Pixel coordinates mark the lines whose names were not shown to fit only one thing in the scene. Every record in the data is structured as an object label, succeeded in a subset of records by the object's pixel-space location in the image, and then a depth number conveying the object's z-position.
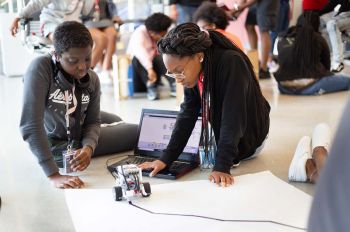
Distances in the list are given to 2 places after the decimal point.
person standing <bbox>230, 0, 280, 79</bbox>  4.24
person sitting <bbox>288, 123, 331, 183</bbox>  1.76
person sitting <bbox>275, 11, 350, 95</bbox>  3.62
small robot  1.46
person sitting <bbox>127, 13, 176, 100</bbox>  3.53
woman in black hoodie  1.59
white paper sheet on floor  1.28
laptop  1.96
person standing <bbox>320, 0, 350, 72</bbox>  4.33
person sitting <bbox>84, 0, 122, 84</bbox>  3.98
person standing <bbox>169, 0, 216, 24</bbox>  3.90
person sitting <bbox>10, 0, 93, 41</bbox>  3.18
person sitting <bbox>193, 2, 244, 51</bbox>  2.94
